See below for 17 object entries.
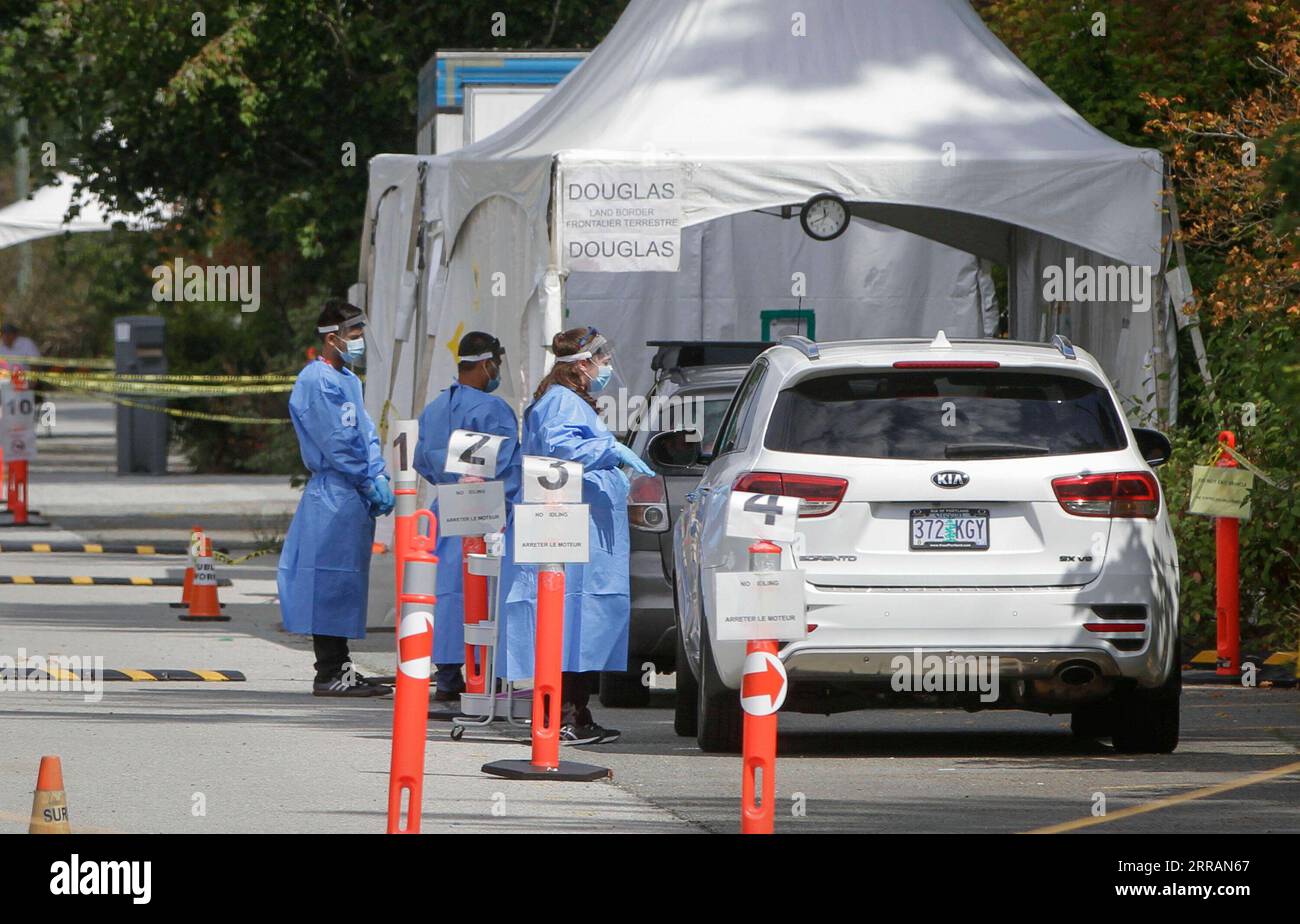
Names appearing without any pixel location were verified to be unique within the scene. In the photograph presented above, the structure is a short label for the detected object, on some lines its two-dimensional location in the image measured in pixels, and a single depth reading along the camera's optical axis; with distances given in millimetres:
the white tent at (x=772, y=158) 15250
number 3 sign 10664
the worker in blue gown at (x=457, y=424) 13422
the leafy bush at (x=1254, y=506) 15305
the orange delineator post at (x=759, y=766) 8281
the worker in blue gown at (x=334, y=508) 13992
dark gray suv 13055
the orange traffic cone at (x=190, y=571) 18094
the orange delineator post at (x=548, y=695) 10359
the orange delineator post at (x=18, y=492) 26797
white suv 10727
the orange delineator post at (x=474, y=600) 12719
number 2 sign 11867
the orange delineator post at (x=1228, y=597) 14578
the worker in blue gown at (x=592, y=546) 11758
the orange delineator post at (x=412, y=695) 8422
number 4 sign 8750
